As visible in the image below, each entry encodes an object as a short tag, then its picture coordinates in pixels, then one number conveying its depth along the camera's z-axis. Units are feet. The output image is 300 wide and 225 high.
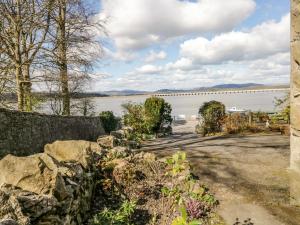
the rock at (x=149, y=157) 21.69
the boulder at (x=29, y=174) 11.56
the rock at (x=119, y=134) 36.53
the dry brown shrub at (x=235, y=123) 43.56
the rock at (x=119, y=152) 22.42
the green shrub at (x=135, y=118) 48.99
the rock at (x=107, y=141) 27.80
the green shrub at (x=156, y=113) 48.79
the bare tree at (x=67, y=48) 35.80
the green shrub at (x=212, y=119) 48.59
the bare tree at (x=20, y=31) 32.02
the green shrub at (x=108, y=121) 51.83
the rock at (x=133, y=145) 33.29
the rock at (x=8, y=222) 7.20
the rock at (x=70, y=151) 18.20
